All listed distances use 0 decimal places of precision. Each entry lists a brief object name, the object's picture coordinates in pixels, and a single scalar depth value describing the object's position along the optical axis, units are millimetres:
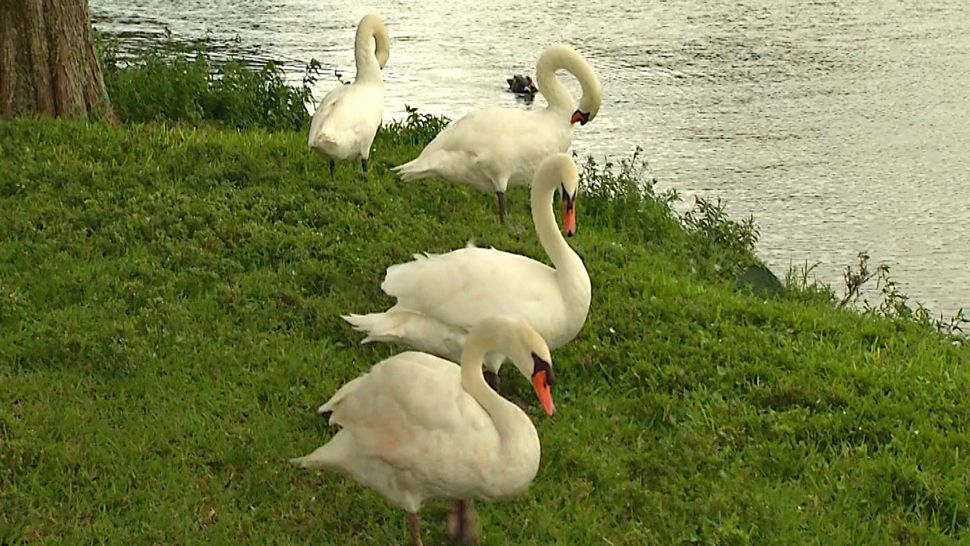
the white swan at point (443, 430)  4672
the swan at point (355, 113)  8766
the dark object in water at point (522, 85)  16531
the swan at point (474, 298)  5852
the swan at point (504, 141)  8203
